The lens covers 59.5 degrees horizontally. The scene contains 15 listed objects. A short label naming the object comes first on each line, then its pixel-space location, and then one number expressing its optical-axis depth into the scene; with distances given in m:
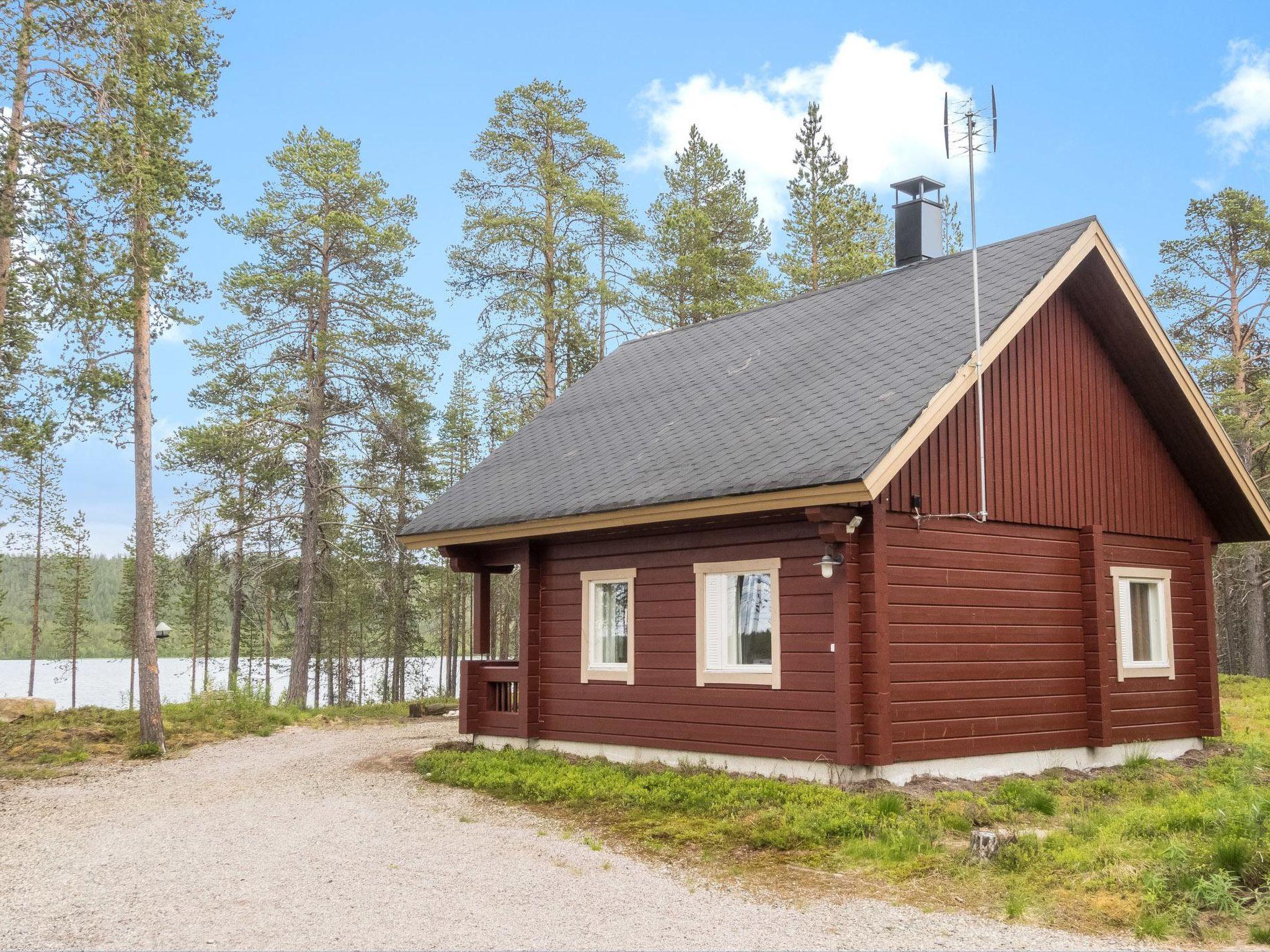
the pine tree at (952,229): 36.44
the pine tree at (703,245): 30.41
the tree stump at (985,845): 7.75
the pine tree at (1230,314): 28.33
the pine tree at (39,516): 38.81
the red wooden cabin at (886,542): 10.70
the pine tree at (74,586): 41.62
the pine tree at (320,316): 24.67
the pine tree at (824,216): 30.11
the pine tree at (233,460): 23.12
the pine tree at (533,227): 26.67
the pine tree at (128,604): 44.97
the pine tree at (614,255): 27.80
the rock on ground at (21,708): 18.45
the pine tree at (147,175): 14.66
